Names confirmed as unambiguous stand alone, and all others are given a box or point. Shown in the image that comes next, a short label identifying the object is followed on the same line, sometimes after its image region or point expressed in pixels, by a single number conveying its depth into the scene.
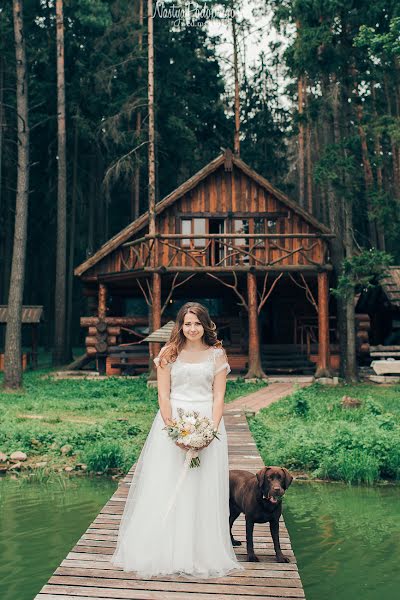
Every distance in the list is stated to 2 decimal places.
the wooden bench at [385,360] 20.48
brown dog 4.69
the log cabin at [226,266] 20.36
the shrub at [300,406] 12.76
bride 4.52
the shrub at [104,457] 9.56
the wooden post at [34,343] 25.64
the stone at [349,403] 13.44
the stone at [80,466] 9.73
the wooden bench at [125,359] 22.83
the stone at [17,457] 9.95
